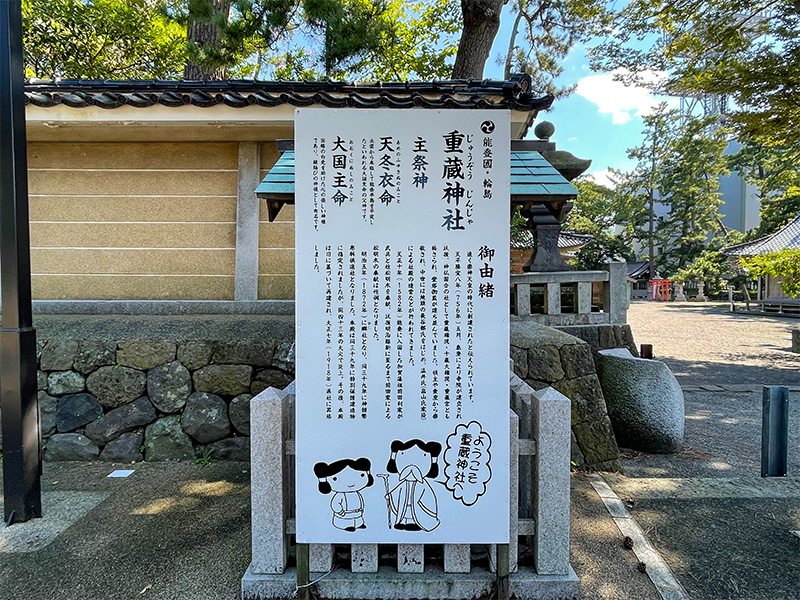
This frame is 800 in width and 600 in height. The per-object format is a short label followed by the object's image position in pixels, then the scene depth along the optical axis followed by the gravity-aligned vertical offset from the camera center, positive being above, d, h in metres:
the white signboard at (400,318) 2.37 -0.16
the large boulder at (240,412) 4.29 -1.24
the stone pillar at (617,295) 5.93 -0.10
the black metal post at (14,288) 2.99 +0.01
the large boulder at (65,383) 4.29 -0.94
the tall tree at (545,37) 11.03 +7.17
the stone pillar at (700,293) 31.83 -0.41
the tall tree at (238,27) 5.61 +3.54
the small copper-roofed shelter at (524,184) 3.53 +0.92
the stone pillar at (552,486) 2.38 -1.11
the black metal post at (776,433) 2.97 -1.02
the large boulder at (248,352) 4.32 -0.64
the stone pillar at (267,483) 2.38 -1.09
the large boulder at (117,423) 4.26 -1.33
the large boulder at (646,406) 4.88 -1.36
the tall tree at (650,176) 32.75 +8.88
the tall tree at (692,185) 30.02 +7.47
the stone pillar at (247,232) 5.27 +0.71
